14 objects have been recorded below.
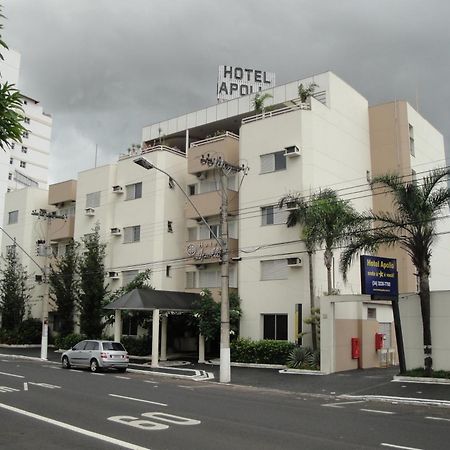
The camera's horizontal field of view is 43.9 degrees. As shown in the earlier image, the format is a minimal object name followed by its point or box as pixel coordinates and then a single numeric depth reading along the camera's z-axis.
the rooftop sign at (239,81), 47.78
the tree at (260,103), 34.09
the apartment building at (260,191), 30.44
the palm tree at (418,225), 21.06
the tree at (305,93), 31.60
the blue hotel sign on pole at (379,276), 21.39
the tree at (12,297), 45.34
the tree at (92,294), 37.44
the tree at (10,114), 7.61
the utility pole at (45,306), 34.12
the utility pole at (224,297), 22.95
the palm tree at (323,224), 26.39
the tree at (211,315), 30.16
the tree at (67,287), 40.91
